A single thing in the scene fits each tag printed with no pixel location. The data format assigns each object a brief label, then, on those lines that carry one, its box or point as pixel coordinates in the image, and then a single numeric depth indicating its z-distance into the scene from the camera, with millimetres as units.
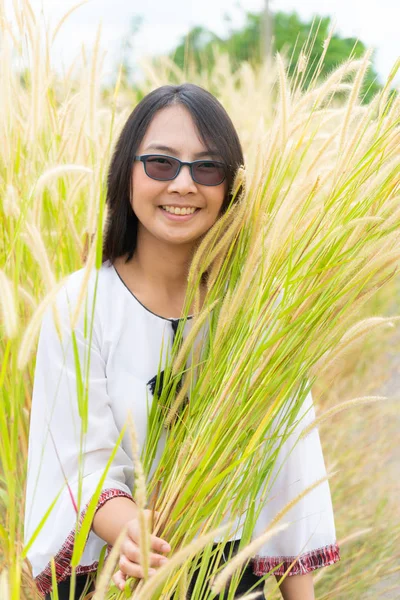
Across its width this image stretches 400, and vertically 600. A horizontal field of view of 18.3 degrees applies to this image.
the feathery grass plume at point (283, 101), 1637
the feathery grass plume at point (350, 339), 1504
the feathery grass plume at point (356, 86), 1597
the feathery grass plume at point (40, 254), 1335
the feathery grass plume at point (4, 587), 1238
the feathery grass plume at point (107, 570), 1217
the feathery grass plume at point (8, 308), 1241
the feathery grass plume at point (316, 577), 1964
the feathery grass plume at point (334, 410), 1453
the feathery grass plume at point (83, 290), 1319
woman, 1635
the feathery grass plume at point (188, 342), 1597
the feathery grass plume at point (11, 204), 1365
